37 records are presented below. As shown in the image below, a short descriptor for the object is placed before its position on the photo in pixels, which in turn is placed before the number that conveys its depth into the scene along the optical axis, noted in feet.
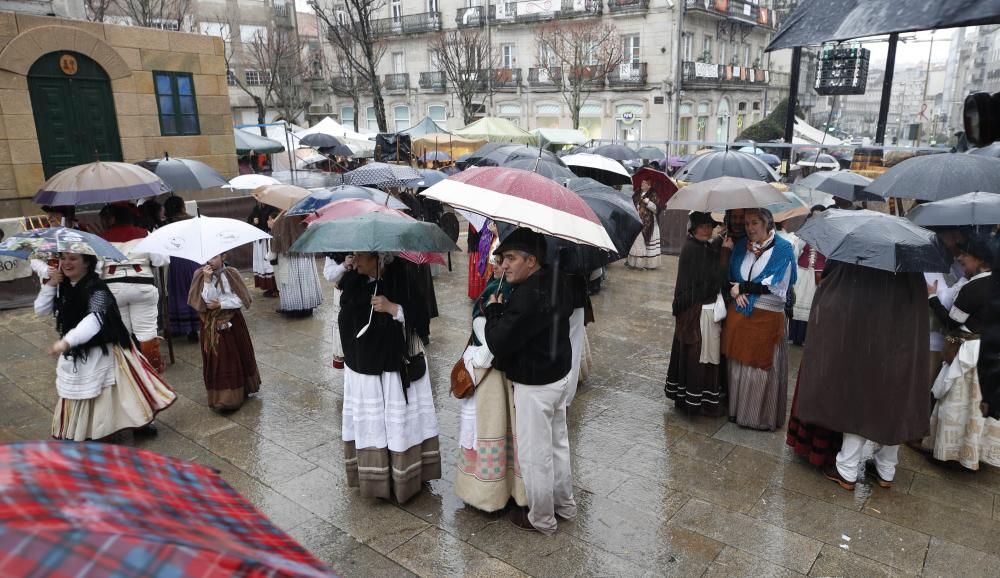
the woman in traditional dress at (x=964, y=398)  15.20
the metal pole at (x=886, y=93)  44.11
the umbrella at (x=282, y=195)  24.61
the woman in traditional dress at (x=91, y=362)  15.11
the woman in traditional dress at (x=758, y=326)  16.34
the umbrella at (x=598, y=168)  29.12
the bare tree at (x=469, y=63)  104.12
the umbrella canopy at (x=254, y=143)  55.98
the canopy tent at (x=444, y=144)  50.85
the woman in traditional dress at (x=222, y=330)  18.06
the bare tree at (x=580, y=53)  104.58
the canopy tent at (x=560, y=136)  64.59
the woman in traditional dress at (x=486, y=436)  12.75
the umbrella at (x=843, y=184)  25.03
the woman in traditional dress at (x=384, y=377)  13.35
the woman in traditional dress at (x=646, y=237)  35.70
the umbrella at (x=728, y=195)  16.21
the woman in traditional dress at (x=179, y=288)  24.50
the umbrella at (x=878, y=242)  12.78
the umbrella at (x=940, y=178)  19.12
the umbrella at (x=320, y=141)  58.70
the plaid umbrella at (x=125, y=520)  3.62
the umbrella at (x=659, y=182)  29.81
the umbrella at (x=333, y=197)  20.58
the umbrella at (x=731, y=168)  21.68
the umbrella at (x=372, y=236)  11.94
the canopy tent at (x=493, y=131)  52.70
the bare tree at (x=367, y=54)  58.34
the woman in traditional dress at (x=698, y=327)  17.31
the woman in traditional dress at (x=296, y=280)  27.22
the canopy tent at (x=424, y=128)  55.11
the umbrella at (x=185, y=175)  25.50
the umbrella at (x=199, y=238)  16.34
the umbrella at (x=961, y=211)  15.74
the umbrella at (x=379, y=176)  26.78
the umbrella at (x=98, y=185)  20.62
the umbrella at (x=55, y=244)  13.88
